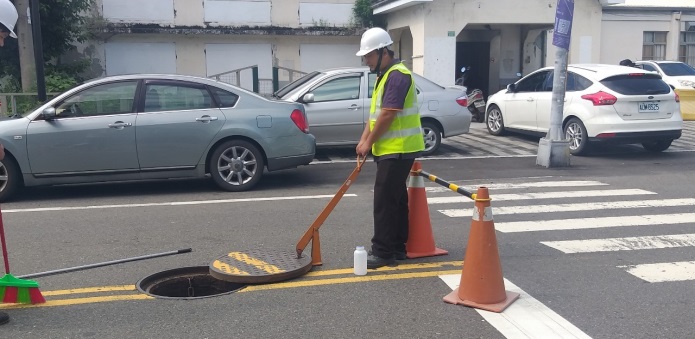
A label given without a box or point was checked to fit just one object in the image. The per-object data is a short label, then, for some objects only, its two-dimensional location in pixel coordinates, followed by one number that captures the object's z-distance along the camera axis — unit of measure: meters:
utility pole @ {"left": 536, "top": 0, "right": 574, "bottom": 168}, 11.54
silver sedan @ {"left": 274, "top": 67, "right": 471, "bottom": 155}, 12.00
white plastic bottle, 5.60
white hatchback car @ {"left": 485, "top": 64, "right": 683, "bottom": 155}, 12.17
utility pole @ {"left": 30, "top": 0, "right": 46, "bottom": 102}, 12.77
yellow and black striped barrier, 5.12
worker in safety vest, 5.59
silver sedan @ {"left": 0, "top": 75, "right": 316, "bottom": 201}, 8.72
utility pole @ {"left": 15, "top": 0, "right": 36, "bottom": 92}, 15.85
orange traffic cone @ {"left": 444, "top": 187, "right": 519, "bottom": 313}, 4.87
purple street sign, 11.52
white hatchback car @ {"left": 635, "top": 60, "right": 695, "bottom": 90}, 19.95
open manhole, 5.49
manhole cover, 5.46
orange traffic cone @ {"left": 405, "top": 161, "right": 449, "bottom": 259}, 6.07
